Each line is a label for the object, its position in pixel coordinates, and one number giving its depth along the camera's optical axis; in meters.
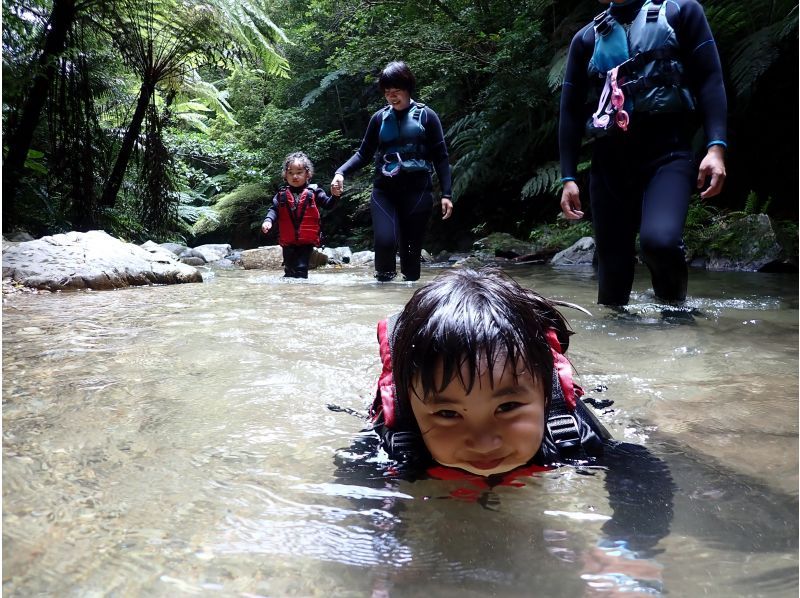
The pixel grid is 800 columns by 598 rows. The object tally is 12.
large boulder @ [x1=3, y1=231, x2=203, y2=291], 5.20
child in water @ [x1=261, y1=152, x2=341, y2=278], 6.84
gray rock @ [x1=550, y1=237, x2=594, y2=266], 8.69
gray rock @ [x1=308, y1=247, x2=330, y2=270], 9.65
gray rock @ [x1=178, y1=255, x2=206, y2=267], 11.80
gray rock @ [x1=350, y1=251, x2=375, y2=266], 11.57
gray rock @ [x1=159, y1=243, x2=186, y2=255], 12.22
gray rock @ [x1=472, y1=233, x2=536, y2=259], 10.16
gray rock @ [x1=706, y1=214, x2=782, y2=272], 6.53
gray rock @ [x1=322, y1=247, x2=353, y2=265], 11.09
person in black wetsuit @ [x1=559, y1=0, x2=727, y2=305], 2.97
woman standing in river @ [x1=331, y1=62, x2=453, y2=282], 5.04
